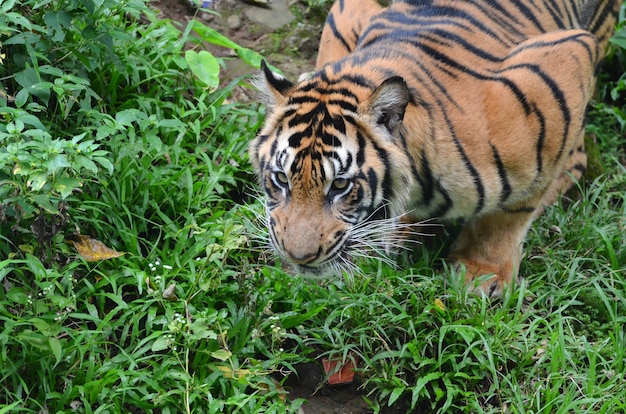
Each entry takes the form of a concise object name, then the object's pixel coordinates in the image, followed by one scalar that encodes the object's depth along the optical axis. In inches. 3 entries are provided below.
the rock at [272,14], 435.2
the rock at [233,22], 429.4
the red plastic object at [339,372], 276.7
